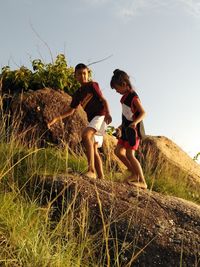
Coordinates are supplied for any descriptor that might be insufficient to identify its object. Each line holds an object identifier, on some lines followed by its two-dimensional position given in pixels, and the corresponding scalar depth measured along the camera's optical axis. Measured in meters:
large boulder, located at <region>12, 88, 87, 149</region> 9.08
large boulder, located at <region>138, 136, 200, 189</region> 10.34
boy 6.54
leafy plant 9.95
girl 6.49
